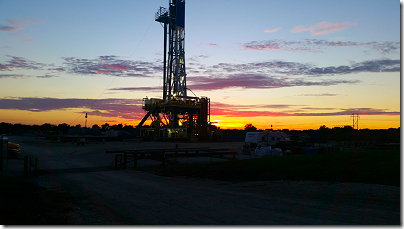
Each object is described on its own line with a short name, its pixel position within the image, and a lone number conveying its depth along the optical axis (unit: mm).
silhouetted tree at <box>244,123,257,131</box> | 149675
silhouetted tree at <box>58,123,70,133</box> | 133250
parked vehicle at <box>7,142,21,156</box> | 26297
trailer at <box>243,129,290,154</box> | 37469
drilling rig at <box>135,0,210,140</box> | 66750
